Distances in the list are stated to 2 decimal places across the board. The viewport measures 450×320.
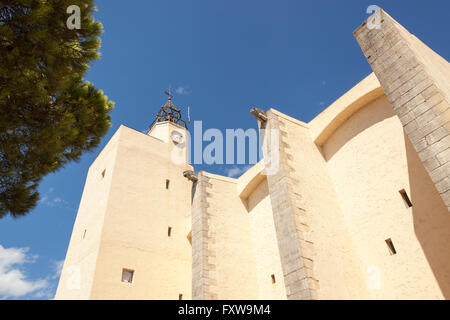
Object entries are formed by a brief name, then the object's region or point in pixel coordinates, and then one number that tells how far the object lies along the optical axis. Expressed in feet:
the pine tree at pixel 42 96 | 17.75
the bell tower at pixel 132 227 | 41.50
